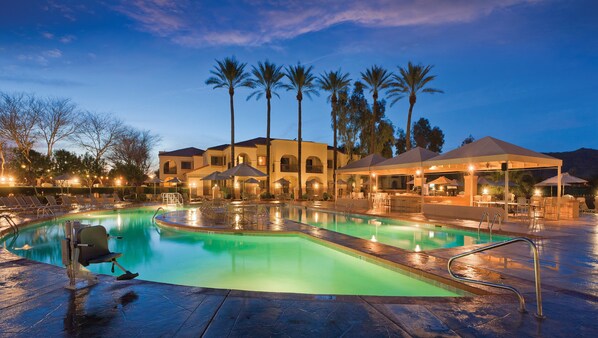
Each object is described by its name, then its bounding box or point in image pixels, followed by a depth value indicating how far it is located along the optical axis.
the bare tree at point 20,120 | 25.94
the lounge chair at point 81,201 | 18.95
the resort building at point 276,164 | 34.50
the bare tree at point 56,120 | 28.23
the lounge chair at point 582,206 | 16.71
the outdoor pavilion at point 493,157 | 12.16
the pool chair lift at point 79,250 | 4.29
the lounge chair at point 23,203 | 15.46
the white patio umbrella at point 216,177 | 17.09
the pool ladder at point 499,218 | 10.45
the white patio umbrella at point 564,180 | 16.47
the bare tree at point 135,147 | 35.81
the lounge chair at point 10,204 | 15.26
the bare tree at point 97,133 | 31.45
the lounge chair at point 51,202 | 16.63
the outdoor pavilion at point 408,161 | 15.76
